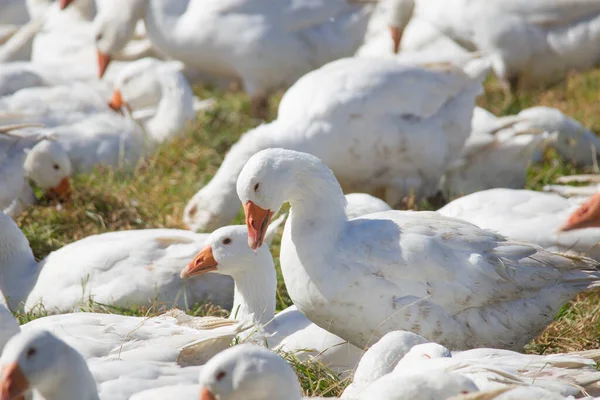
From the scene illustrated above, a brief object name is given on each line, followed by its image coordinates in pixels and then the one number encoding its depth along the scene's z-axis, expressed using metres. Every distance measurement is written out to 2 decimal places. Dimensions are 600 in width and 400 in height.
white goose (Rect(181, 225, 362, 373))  10.52
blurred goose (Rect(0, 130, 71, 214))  13.45
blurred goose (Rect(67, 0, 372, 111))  17.45
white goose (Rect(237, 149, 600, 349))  9.58
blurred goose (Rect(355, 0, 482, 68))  15.57
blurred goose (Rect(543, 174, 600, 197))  12.92
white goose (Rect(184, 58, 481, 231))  13.56
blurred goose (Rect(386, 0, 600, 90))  18.72
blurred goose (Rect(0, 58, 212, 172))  15.55
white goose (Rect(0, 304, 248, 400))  8.35
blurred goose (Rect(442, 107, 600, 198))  14.85
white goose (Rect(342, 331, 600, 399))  7.84
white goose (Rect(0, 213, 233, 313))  11.37
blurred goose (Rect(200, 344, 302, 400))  7.24
